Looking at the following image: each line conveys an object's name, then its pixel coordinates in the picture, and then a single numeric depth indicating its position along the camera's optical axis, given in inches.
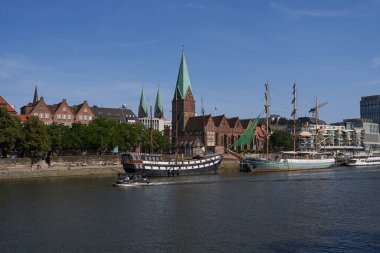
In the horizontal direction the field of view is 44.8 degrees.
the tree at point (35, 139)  3978.8
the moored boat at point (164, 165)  3848.4
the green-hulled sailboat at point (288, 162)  4741.6
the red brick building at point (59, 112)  6425.7
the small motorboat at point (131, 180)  3016.7
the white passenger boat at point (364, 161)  6225.9
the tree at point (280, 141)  7653.1
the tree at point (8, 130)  3777.1
